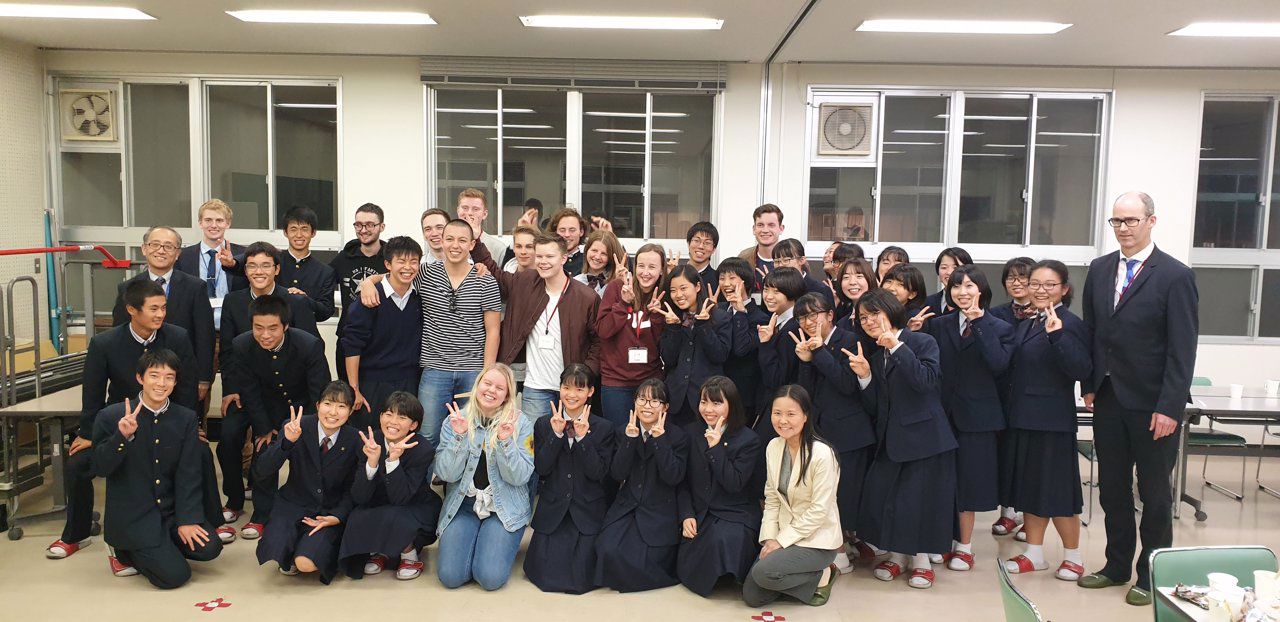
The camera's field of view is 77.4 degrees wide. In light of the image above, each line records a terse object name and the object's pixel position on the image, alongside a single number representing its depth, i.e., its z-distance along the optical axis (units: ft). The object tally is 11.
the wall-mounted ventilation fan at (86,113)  23.81
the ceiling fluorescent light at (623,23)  19.19
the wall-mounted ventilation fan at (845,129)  23.85
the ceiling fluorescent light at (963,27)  19.16
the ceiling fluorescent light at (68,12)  18.84
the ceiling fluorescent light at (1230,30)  18.89
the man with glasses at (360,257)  16.28
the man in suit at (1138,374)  11.28
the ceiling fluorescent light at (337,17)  19.06
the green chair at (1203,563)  7.52
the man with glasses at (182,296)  14.28
